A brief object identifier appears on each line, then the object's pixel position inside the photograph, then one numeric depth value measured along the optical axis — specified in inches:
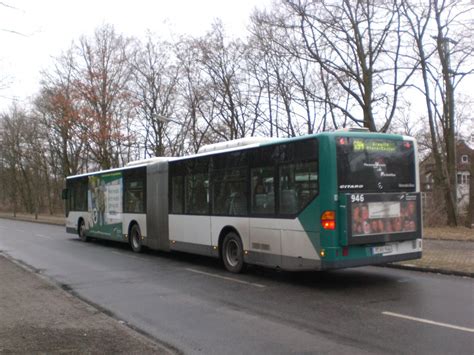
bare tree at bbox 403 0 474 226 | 940.0
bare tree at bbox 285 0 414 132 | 927.0
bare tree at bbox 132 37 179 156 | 1456.7
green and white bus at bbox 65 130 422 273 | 358.6
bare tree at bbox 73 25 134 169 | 1381.6
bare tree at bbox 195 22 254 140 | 1302.9
